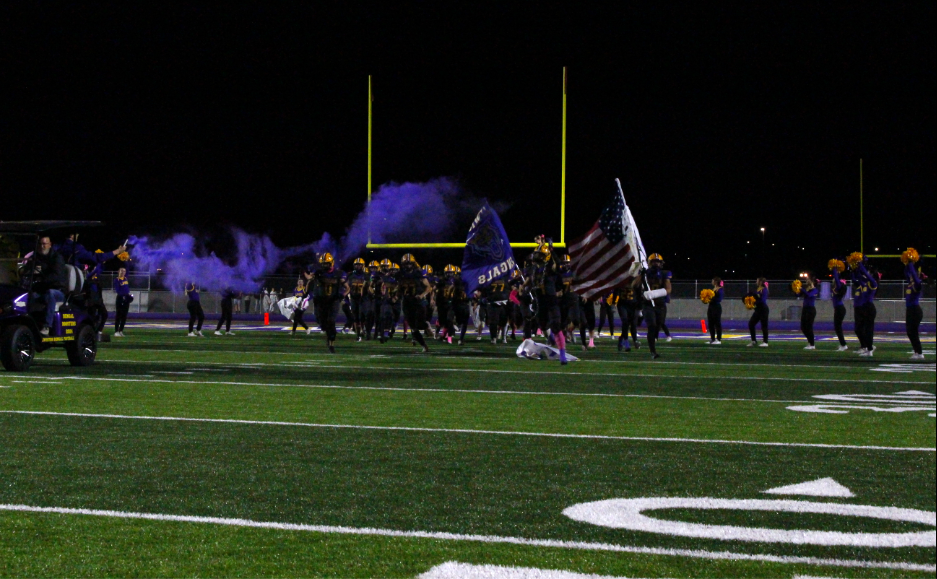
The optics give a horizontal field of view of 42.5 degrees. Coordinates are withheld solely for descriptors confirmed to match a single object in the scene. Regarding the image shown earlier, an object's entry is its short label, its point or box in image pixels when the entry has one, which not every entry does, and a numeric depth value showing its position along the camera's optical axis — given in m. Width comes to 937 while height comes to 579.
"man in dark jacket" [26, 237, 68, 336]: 13.99
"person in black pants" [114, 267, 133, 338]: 25.28
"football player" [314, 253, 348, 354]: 19.02
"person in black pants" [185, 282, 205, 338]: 24.50
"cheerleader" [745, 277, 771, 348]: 22.62
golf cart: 13.41
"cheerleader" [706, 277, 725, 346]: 23.34
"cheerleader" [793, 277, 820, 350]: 21.05
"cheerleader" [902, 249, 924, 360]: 16.48
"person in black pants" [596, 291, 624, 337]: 23.81
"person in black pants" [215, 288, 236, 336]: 25.67
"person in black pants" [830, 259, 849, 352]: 20.12
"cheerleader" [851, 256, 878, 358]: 17.45
